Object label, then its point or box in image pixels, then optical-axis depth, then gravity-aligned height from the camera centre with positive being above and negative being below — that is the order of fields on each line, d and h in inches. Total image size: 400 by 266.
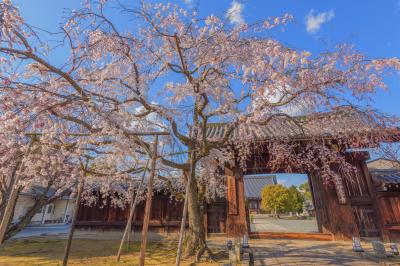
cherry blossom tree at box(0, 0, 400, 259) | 191.3 +124.0
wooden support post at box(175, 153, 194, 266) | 175.1 -14.8
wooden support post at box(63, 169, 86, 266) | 215.0 -13.1
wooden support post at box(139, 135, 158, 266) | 161.0 +2.1
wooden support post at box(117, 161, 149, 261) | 260.1 -45.6
